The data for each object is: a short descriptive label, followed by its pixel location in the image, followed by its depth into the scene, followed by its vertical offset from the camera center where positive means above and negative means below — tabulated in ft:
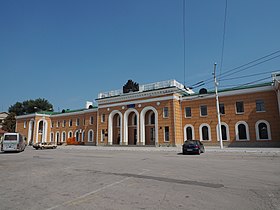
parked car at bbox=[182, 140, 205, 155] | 65.75 -4.57
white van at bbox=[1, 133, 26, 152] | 83.11 -2.63
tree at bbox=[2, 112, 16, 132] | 232.94 +12.46
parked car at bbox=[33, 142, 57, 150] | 116.06 -5.96
